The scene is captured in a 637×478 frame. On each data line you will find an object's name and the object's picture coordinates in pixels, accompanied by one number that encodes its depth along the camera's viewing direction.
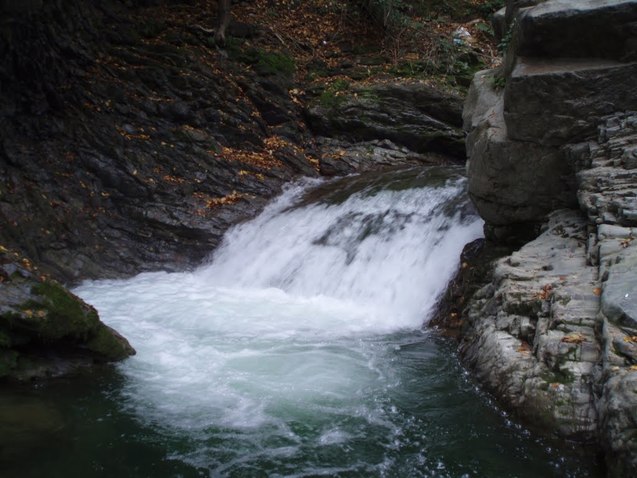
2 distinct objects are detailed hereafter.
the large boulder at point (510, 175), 7.03
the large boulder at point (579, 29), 6.46
